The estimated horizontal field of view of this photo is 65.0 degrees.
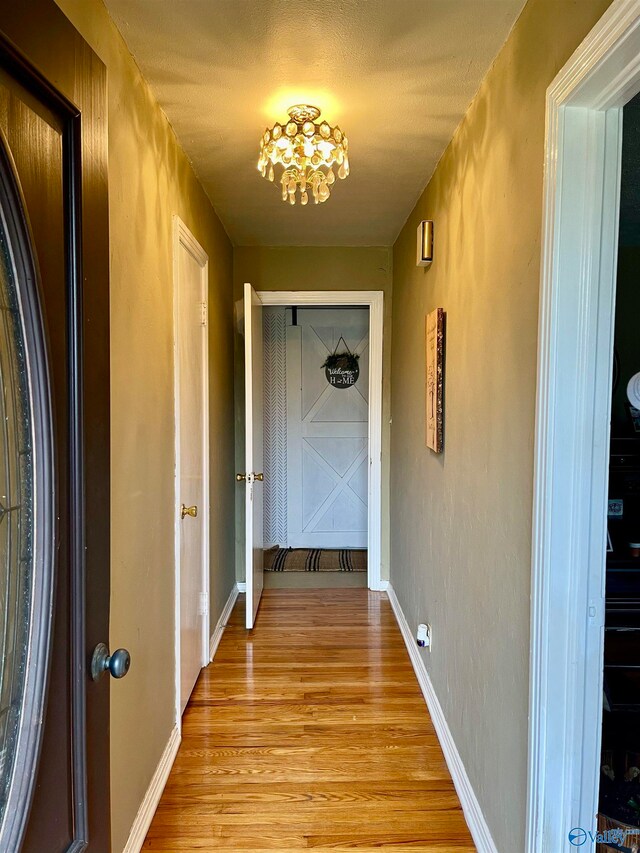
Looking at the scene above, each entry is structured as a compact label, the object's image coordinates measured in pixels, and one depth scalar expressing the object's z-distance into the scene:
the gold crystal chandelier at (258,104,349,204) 1.74
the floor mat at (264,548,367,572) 4.22
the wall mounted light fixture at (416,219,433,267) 2.30
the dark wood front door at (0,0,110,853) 0.64
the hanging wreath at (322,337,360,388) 4.72
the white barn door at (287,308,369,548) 4.73
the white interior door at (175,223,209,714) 2.13
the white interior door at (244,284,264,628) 2.94
